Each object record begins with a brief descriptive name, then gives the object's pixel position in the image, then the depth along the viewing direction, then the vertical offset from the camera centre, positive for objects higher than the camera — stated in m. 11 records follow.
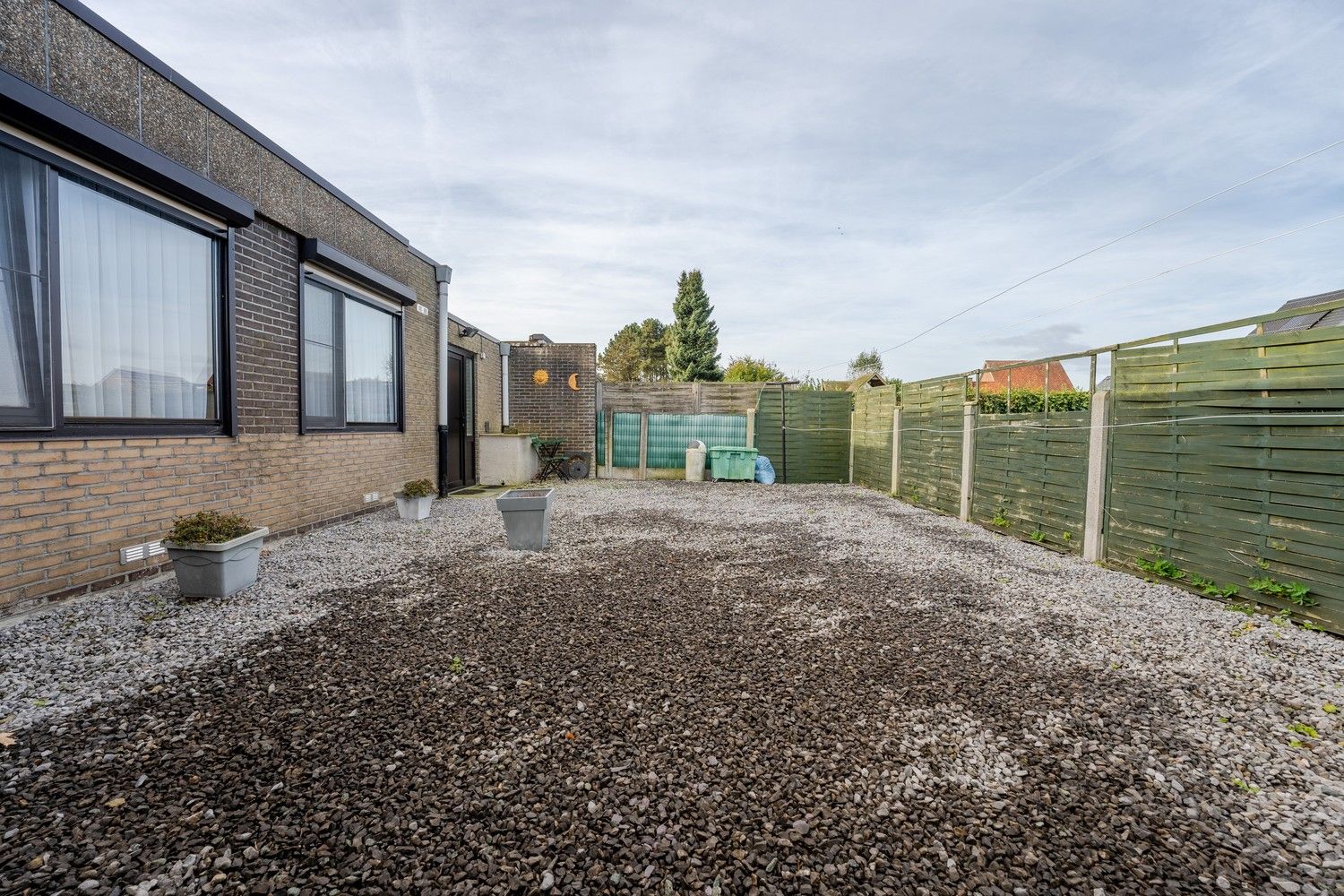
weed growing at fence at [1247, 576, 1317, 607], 3.17 -0.98
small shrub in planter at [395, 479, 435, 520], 6.11 -0.93
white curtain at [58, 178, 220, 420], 3.21 +0.70
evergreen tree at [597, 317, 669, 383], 42.75 +5.43
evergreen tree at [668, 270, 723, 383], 31.88 +4.99
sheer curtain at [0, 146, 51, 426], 2.80 +0.63
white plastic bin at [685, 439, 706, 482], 11.34 -0.88
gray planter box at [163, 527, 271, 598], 3.26 -0.93
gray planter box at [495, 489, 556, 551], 4.85 -0.90
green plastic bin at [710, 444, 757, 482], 11.17 -0.83
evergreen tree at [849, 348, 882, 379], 50.00 +5.98
